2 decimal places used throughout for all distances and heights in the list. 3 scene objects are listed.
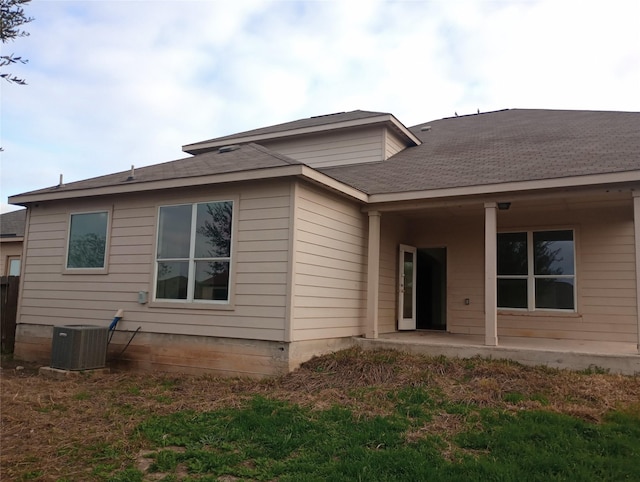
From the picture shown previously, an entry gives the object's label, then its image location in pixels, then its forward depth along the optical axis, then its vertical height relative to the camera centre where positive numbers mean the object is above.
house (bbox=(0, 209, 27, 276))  17.56 +1.31
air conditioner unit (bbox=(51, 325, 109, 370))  7.78 -0.90
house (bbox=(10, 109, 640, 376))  7.49 +0.88
